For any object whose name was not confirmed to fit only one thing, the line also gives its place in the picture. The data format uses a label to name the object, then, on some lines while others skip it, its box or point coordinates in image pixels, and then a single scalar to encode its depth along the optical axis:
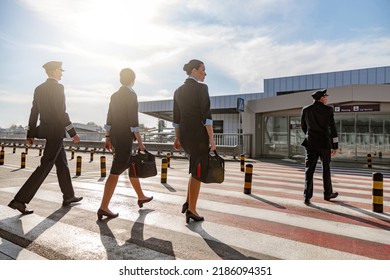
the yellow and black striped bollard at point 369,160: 14.32
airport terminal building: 16.59
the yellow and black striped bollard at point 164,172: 8.02
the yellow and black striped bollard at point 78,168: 9.56
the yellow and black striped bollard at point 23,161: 11.62
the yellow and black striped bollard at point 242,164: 11.51
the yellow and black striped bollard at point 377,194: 5.05
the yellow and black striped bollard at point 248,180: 6.59
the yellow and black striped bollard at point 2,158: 12.42
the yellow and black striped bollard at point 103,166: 9.16
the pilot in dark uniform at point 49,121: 4.70
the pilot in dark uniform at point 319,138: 5.68
